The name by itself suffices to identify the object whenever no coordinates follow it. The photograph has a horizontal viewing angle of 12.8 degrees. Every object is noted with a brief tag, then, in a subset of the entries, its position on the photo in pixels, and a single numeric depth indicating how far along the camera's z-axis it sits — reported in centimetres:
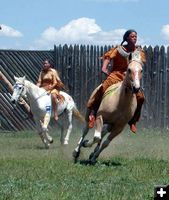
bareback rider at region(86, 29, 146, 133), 1215
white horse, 1781
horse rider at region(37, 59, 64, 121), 1839
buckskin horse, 1166
